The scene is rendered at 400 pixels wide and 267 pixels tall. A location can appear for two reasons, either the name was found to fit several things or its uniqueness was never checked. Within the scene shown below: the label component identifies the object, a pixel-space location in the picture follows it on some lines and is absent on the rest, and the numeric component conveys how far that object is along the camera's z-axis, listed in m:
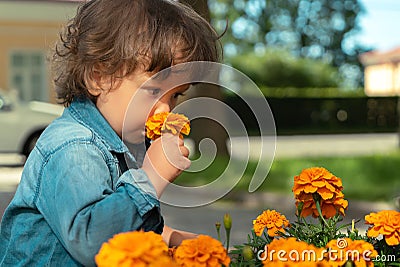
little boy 1.44
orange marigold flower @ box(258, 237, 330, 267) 1.21
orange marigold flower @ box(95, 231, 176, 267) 1.16
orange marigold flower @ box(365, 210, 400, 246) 1.44
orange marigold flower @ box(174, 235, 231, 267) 1.26
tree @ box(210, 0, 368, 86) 39.03
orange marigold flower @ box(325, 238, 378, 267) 1.30
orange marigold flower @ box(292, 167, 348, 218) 1.47
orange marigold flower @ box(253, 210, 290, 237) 1.49
